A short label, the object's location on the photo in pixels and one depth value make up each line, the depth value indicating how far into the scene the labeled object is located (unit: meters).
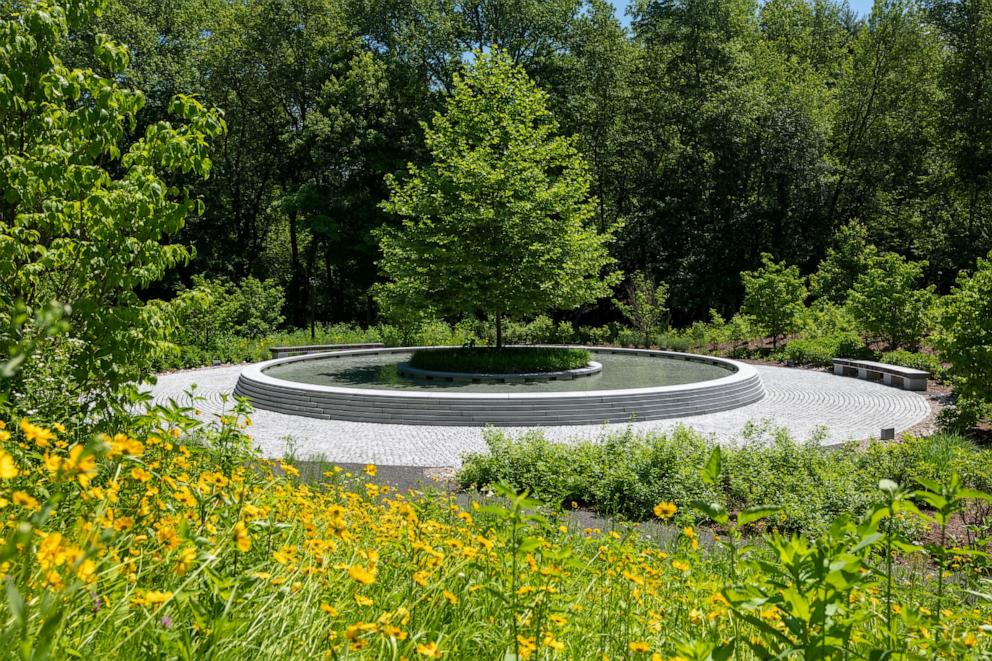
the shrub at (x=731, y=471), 6.37
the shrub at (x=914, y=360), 16.75
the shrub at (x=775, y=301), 22.45
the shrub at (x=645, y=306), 26.14
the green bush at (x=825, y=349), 19.81
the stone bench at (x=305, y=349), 23.11
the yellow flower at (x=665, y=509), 2.49
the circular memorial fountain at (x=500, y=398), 11.55
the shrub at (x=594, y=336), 27.42
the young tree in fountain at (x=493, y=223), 16.25
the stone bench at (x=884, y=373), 15.26
